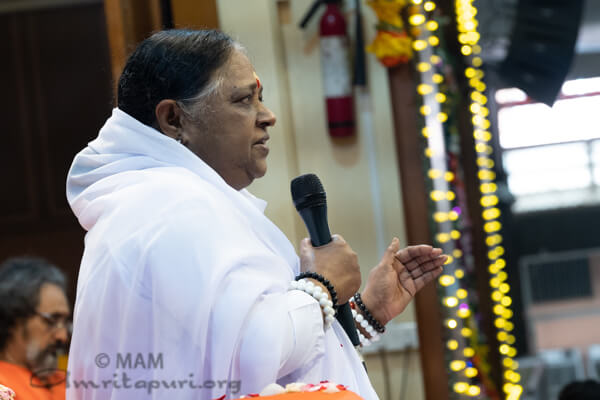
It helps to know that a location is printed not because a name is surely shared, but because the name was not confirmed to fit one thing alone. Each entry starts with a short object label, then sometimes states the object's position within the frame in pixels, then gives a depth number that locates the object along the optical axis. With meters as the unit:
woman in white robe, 2.20
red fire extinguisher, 7.14
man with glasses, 4.82
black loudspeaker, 6.99
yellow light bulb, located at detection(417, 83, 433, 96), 6.53
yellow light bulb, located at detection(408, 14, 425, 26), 6.51
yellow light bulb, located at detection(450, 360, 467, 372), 6.42
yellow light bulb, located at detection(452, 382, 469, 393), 6.46
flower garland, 6.61
